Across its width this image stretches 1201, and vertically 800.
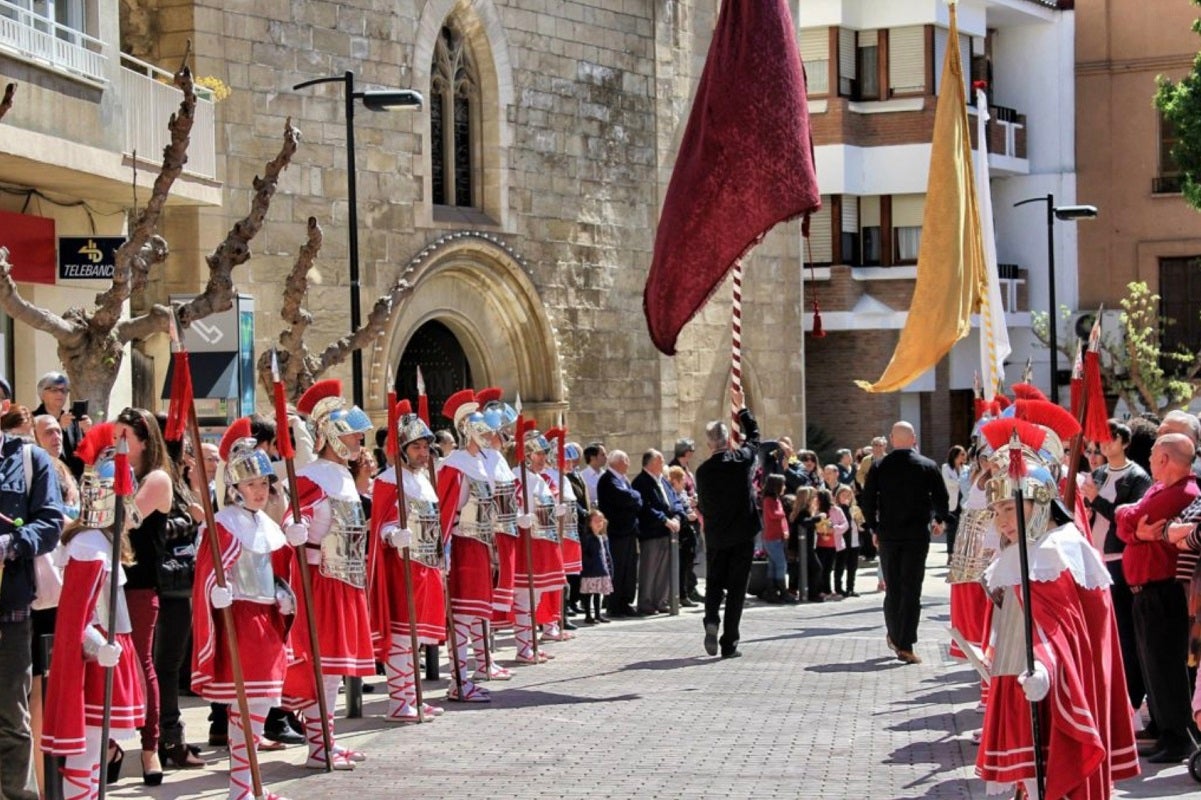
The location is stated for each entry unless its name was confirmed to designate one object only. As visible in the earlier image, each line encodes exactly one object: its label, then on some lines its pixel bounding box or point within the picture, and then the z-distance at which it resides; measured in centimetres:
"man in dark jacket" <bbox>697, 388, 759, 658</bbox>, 1661
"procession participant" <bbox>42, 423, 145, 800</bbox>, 920
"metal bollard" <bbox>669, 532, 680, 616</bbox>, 2134
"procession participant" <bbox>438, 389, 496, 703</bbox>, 1434
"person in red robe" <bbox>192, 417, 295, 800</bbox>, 1034
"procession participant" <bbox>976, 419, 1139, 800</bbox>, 841
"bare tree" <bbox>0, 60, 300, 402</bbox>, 1439
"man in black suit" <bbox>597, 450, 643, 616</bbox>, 2112
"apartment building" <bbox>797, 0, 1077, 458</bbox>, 4009
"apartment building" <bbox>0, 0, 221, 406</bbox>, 1769
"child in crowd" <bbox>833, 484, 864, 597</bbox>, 2389
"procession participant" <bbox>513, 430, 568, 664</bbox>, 1696
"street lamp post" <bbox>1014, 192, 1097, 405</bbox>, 3241
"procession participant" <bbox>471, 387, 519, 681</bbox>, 1503
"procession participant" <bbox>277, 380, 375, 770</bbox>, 1152
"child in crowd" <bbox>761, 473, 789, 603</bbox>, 2269
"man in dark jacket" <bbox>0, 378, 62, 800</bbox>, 917
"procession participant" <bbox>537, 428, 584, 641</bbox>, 1822
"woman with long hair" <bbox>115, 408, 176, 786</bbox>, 1097
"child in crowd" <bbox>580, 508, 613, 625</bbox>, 2009
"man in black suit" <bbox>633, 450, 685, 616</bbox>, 2130
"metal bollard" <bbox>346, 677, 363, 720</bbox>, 1339
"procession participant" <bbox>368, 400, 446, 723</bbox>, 1312
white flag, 1741
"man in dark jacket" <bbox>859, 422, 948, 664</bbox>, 1642
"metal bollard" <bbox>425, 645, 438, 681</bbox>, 1569
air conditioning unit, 4303
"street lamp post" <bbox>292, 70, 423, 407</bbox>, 2019
